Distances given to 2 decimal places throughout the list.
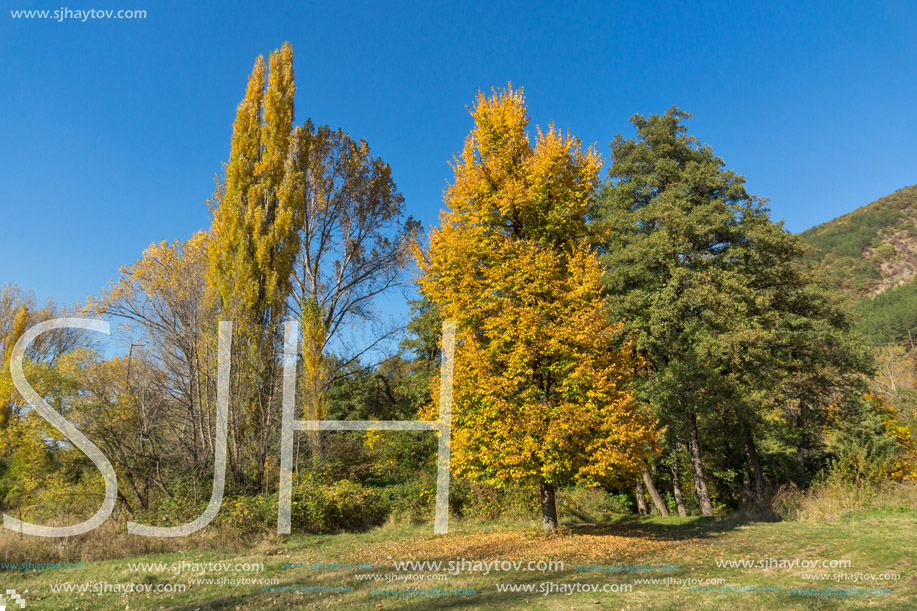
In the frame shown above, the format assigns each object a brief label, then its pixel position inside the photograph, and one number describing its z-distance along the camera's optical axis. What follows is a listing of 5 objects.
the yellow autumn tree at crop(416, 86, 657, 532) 8.51
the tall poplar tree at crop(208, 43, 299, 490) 13.57
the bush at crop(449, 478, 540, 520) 14.00
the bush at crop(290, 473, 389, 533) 11.87
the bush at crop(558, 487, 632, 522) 14.11
